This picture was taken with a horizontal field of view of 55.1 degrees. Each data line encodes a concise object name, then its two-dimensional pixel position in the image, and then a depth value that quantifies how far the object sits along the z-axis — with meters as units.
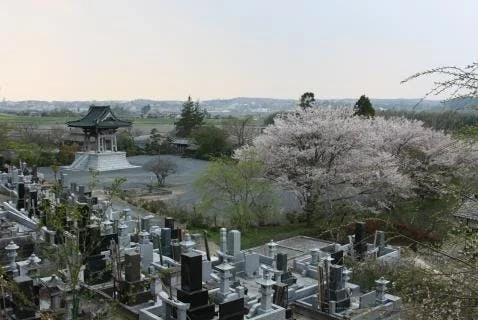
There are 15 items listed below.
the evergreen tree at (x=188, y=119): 63.81
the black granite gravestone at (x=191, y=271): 9.73
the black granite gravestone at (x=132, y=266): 11.52
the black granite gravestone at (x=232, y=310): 9.70
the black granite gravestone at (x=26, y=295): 8.93
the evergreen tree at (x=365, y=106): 34.88
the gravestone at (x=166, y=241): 15.47
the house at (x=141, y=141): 58.22
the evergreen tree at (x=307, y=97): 36.29
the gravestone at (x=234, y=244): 15.24
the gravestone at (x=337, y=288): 11.89
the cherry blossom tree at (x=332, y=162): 21.45
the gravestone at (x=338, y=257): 14.27
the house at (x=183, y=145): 54.89
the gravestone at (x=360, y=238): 15.93
